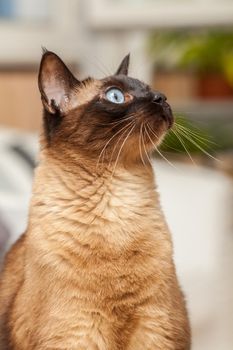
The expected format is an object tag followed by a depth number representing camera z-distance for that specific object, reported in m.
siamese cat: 0.77
